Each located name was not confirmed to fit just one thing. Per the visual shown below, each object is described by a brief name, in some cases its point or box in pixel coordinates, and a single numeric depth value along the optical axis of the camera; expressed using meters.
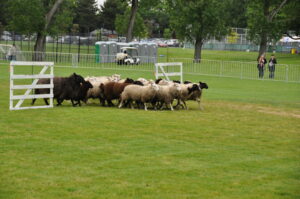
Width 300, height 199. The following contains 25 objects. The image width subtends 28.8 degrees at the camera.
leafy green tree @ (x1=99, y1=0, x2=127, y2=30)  103.44
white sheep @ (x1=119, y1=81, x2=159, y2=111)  20.75
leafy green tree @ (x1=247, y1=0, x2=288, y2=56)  64.25
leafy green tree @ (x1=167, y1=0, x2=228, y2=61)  62.00
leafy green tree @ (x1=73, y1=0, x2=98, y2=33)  103.81
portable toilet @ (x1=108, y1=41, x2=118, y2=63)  57.88
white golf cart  49.48
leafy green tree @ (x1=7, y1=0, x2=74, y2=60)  56.56
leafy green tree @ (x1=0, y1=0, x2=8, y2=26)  89.38
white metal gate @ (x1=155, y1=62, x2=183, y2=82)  24.35
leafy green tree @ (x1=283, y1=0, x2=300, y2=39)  67.06
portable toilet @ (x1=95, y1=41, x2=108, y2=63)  56.38
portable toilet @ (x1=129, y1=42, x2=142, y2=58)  59.45
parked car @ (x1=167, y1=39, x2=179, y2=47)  101.49
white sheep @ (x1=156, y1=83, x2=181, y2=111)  21.02
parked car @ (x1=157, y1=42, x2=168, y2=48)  97.64
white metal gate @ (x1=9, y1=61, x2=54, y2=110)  19.33
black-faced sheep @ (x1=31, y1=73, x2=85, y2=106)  21.14
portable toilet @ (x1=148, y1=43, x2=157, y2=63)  60.53
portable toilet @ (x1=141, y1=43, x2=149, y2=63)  59.86
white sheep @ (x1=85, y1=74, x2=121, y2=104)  22.06
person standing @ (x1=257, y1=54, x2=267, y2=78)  40.12
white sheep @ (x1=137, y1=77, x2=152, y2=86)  22.20
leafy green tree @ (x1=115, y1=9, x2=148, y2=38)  79.06
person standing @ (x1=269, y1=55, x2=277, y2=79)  40.28
